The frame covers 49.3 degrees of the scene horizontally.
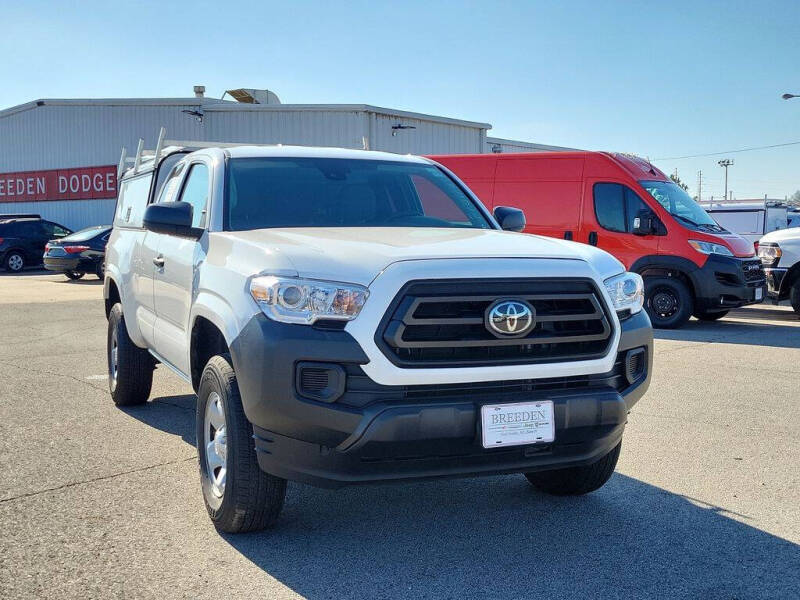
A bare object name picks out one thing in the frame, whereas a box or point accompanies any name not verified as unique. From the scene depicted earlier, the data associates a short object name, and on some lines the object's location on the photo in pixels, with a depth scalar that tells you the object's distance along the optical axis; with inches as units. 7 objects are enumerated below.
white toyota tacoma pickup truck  131.9
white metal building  1105.4
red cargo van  471.5
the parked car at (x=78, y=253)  828.0
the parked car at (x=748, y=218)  856.3
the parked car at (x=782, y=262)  507.8
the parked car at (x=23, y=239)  989.8
